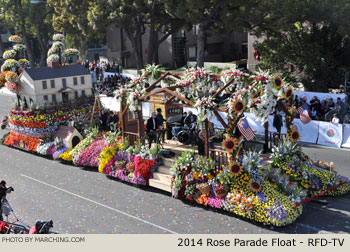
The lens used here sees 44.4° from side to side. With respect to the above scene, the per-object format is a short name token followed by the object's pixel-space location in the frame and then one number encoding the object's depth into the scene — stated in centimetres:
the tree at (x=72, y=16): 4069
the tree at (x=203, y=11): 3027
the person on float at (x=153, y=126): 1686
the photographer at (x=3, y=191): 1203
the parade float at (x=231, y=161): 1261
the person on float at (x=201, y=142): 1445
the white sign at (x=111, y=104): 3046
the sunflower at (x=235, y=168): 1291
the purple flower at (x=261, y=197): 1239
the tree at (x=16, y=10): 5209
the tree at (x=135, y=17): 3688
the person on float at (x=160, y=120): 1741
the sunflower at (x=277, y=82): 1273
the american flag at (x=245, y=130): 1295
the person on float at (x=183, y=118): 1768
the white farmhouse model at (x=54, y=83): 2027
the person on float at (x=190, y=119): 1700
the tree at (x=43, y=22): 5297
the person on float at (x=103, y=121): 2003
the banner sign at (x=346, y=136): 1988
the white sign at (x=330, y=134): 2011
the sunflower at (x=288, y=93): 1338
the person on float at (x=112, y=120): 1944
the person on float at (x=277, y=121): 1655
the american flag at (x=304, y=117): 1429
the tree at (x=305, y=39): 2683
